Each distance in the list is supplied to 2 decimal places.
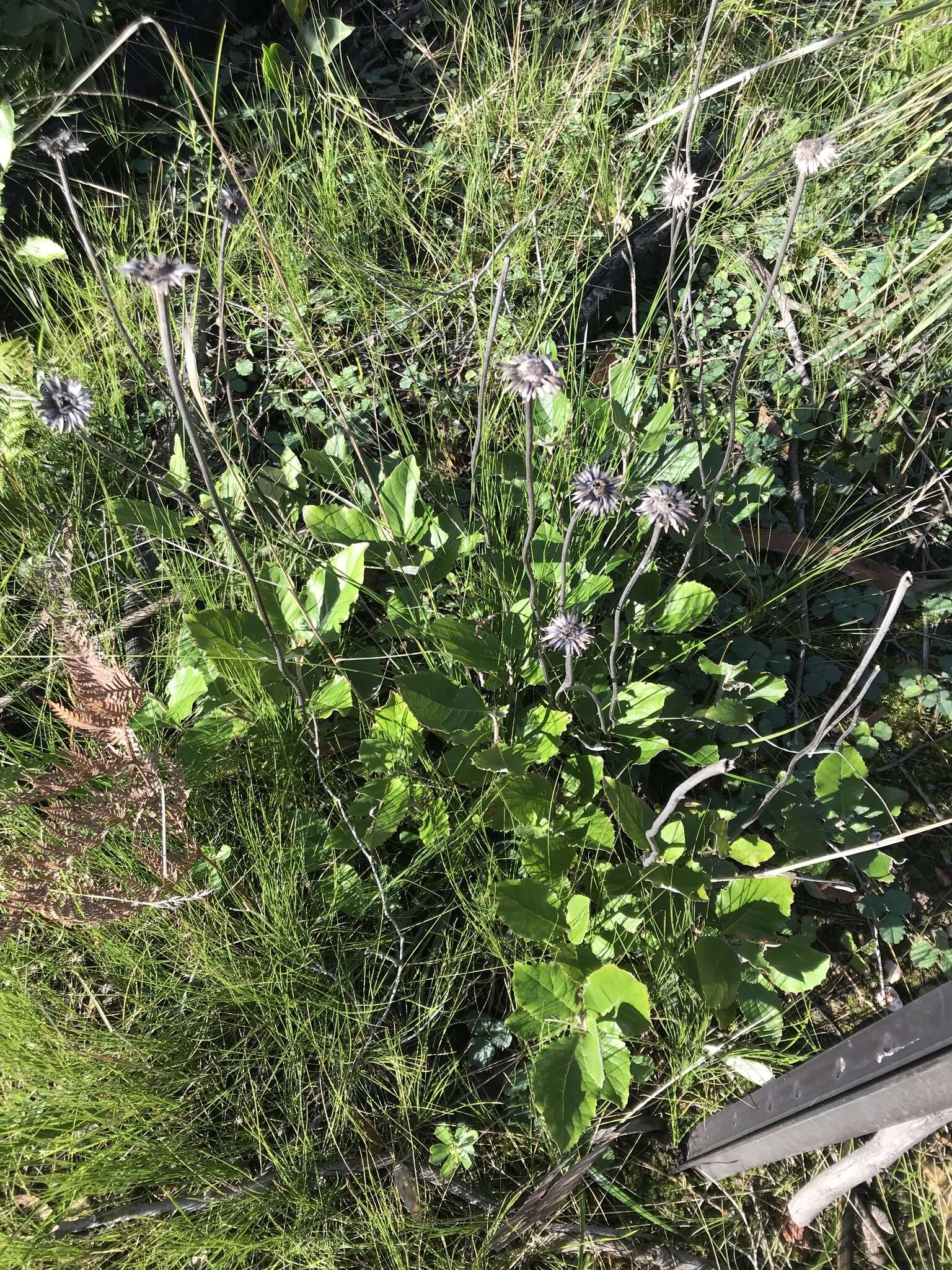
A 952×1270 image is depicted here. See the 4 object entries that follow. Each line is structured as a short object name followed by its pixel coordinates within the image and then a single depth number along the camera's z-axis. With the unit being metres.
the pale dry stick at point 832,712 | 0.76
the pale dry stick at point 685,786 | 0.74
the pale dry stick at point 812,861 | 0.86
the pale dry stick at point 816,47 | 1.11
